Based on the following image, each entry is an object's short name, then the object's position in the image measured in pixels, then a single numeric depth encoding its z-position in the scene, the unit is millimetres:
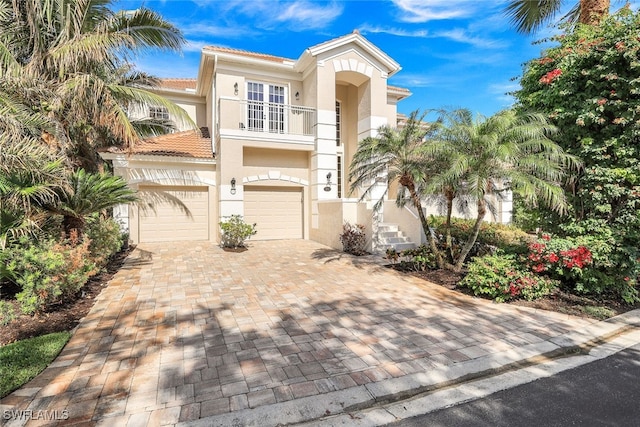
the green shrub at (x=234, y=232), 11781
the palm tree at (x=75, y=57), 8008
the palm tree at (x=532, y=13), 10414
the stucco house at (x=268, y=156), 12672
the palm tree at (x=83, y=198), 6616
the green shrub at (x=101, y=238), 8000
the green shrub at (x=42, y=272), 5277
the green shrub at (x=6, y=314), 5020
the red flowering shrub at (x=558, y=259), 6336
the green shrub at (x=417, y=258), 9039
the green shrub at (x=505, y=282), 6453
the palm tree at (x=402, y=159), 8195
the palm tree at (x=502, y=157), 6641
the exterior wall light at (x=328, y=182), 14008
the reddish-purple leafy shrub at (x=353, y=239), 11578
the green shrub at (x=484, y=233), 10820
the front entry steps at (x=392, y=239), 11770
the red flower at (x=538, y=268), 6598
